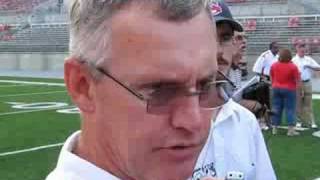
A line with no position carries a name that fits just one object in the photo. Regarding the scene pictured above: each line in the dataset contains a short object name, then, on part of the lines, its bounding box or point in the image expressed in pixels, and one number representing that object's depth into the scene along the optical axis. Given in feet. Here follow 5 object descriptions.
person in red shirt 32.65
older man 3.85
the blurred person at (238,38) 9.61
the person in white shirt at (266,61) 39.12
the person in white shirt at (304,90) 36.45
